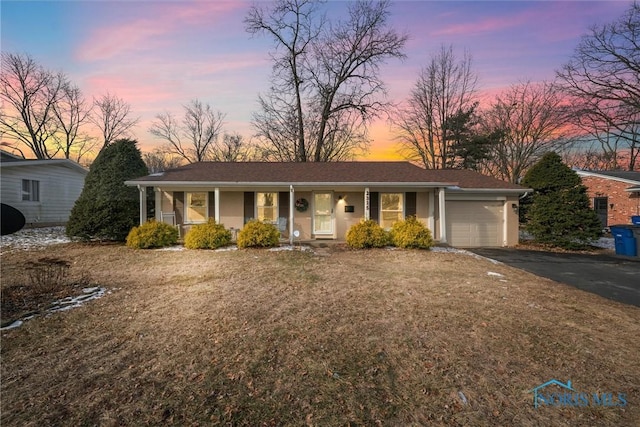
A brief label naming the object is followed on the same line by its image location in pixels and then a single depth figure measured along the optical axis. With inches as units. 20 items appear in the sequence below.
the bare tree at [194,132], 1330.0
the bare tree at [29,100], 1050.1
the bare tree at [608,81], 744.3
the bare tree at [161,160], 1416.7
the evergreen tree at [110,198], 453.7
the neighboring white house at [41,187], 589.9
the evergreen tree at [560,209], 476.1
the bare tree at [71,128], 1163.8
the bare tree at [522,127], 1035.3
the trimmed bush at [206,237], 413.7
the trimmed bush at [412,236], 422.0
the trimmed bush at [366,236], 424.5
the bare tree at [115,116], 1246.3
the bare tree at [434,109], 986.7
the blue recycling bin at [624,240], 434.3
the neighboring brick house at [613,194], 654.5
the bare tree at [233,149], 1395.2
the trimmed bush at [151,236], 413.7
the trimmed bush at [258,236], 420.2
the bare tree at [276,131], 1023.6
